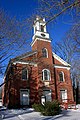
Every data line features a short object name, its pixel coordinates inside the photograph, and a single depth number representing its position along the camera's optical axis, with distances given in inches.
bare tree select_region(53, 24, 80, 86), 1286.9
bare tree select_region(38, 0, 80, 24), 162.4
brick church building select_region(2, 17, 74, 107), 857.0
